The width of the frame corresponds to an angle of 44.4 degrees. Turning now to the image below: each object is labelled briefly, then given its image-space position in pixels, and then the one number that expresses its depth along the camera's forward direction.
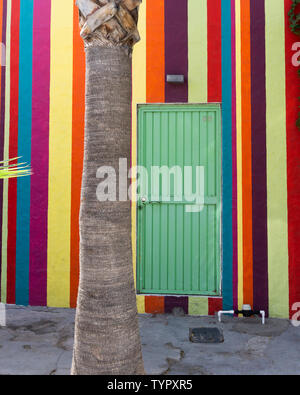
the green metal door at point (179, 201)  4.61
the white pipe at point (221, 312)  4.33
